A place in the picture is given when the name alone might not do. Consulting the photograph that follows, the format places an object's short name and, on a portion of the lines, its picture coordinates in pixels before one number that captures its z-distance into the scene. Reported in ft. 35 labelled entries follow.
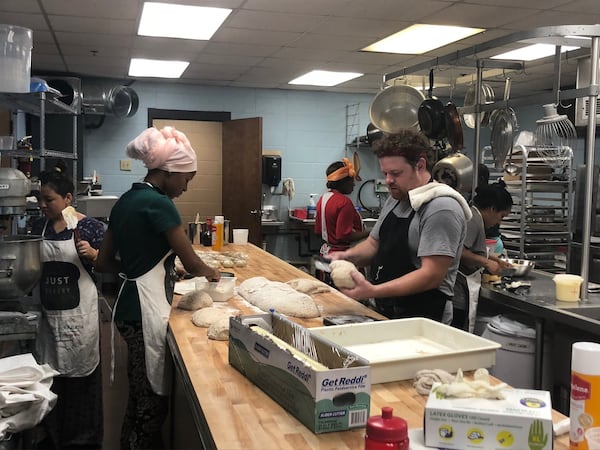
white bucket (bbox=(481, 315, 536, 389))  9.41
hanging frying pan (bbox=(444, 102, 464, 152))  12.85
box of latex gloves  3.46
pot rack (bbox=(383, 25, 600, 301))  8.91
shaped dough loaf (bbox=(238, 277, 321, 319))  7.59
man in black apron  7.01
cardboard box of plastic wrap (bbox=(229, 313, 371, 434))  4.06
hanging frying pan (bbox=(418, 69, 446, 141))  13.01
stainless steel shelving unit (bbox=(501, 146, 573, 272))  16.01
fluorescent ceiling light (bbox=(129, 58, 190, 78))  20.35
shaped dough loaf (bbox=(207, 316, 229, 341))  6.63
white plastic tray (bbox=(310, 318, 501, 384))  5.10
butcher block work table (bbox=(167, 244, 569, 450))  4.05
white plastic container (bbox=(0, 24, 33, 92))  8.93
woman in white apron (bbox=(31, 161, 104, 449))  9.12
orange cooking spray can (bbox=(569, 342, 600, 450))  3.45
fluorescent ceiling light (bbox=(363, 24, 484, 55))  15.42
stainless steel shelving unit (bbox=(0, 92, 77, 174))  9.75
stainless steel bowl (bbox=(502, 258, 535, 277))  11.05
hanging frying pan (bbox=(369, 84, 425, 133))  15.14
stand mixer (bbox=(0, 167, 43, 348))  7.79
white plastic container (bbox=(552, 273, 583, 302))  9.34
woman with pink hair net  7.17
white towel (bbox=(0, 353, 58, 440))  5.98
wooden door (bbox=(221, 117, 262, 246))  23.39
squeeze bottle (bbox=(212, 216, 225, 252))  14.78
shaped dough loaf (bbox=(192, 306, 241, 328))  7.21
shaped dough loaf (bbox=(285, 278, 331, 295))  9.07
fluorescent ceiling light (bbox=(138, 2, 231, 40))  13.94
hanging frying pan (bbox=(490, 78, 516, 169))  12.79
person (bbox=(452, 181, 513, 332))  10.16
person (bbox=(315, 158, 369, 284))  16.06
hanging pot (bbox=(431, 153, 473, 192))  12.87
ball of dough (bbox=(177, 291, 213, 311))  8.05
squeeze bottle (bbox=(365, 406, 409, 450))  3.47
